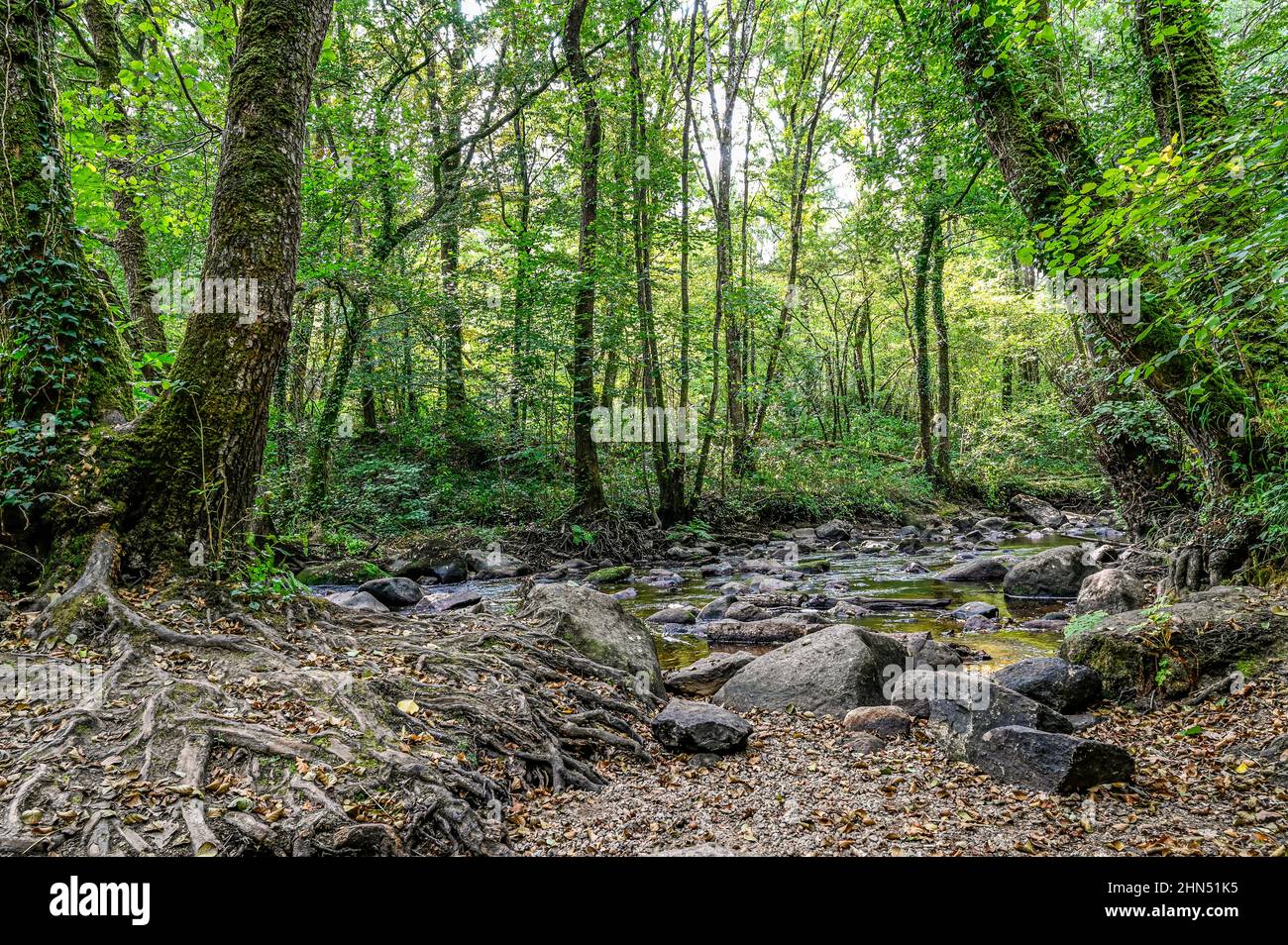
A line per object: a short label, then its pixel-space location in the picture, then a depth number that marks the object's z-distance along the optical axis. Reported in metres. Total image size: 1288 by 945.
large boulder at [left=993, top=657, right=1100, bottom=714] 5.05
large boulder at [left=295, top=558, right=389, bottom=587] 11.07
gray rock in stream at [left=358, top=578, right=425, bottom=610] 9.48
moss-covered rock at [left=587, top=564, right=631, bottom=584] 12.09
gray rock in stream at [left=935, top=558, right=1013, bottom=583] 11.28
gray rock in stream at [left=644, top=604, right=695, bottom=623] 8.98
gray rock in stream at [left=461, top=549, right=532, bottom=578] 12.52
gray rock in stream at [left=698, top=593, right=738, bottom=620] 9.27
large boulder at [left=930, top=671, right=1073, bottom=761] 4.20
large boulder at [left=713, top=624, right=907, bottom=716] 5.37
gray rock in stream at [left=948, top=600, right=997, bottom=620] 8.70
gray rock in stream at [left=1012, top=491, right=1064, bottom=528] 18.11
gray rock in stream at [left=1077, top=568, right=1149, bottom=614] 7.08
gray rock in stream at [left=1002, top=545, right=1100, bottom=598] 9.74
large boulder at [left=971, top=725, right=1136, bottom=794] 3.59
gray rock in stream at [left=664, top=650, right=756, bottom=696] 6.18
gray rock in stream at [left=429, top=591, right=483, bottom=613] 8.57
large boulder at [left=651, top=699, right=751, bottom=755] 4.45
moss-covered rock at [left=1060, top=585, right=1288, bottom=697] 4.63
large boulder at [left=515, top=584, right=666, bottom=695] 5.62
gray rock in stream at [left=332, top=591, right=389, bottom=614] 7.91
